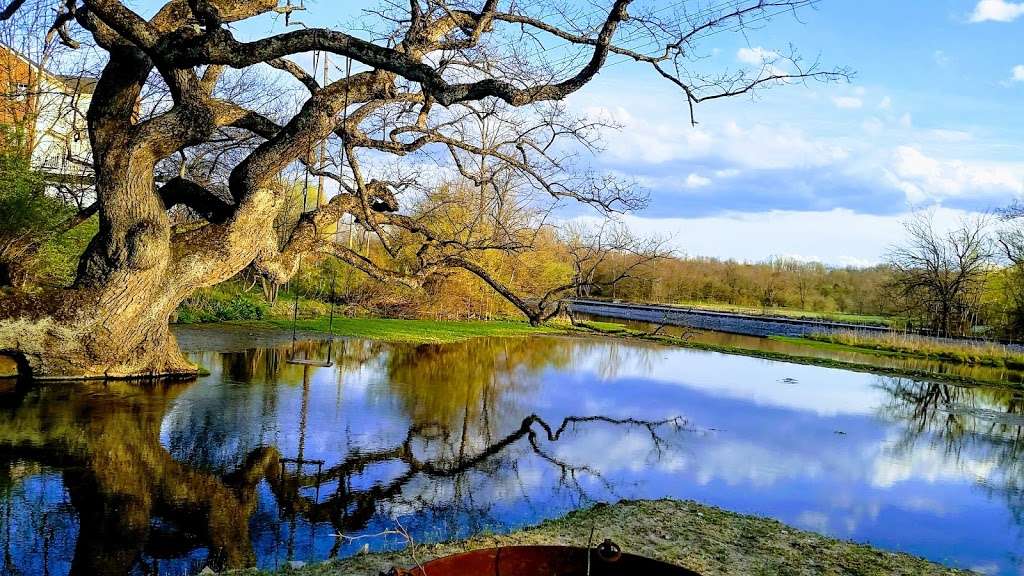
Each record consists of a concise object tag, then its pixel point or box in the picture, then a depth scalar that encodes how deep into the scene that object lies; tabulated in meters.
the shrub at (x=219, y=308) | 21.70
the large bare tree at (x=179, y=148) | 8.76
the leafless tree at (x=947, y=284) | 37.69
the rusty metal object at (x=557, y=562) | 2.64
